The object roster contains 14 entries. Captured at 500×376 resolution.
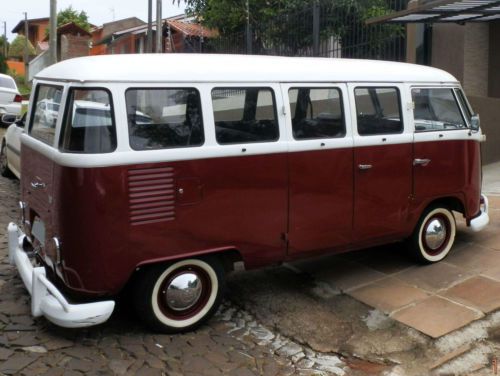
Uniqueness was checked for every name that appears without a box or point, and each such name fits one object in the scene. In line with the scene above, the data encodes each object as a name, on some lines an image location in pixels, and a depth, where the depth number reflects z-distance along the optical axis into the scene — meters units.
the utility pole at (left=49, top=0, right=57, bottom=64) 16.47
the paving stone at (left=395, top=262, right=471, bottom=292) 5.30
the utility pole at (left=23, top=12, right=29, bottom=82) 40.00
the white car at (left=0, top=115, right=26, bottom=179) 8.44
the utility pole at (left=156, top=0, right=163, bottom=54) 20.39
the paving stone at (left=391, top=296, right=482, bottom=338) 4.46
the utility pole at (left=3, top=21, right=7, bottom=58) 57.14
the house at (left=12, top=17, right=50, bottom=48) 70.19
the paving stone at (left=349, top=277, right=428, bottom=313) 4.92
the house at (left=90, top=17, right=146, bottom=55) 47.93
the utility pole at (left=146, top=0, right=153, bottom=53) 22.30
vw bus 3.90
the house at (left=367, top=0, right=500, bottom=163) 10.39
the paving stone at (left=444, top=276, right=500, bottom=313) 4.83
